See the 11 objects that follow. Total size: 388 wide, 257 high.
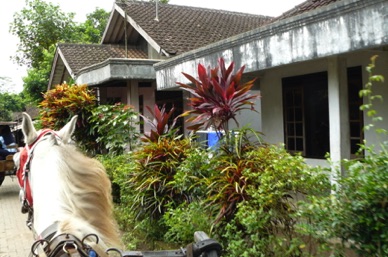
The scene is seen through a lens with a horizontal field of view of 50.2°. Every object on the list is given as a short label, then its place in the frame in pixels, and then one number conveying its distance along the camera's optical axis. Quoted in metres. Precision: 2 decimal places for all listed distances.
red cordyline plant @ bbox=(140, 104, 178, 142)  5.80
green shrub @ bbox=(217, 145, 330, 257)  3.47
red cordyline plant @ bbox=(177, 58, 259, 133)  4.29
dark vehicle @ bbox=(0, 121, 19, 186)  10.89
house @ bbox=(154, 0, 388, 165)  4.26
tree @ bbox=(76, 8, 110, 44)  27.77
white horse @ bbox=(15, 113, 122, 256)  1.95
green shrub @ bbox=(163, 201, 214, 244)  4.22
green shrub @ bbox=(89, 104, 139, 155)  8.05
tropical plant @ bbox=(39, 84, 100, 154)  9.47
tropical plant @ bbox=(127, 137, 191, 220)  5.38
